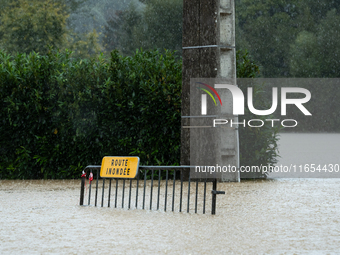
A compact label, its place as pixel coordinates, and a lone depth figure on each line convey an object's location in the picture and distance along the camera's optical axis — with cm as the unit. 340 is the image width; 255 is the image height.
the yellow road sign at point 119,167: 1524
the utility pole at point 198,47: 2037
